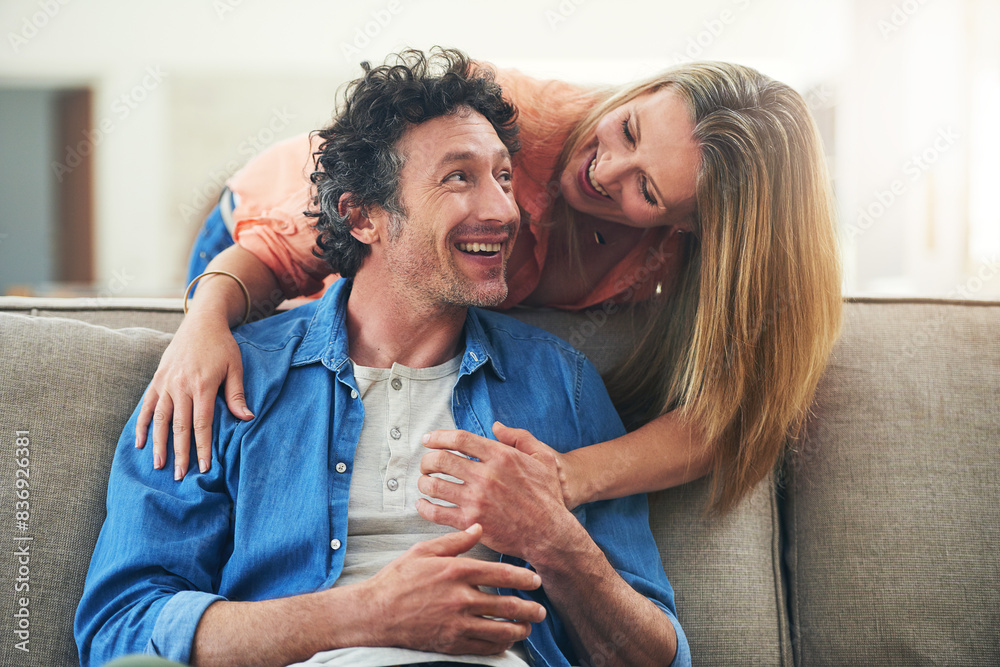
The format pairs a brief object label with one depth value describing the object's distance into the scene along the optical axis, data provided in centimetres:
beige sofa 129
